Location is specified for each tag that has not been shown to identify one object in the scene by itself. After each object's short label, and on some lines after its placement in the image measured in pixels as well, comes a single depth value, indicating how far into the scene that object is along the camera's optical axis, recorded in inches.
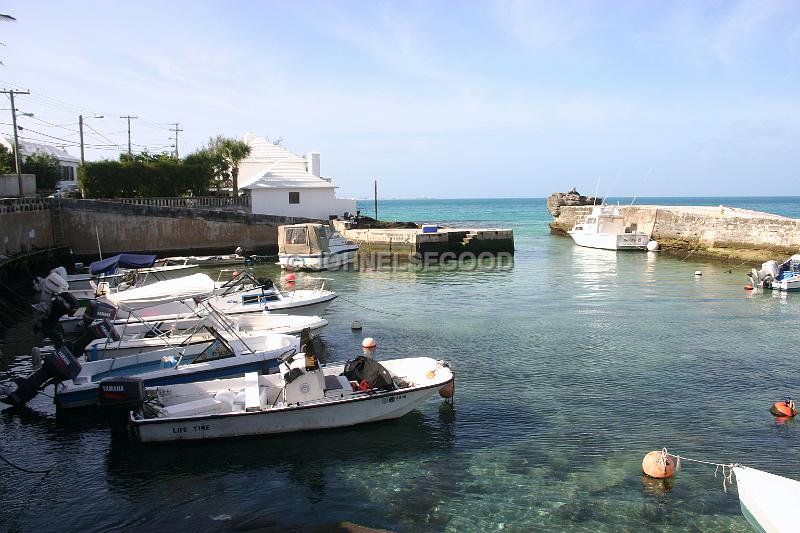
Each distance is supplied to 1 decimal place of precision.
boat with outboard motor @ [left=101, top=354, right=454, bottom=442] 463.0
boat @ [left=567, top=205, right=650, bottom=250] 1877.5
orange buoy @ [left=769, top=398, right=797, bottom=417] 505.0
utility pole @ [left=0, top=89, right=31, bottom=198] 1502.8
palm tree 2055.9
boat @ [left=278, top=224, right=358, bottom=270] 1387.8
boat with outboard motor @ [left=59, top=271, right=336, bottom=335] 719.1
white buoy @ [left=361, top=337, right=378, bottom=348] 705.0
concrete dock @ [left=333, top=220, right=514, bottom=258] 1652.3
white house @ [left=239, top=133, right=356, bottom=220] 1897.1
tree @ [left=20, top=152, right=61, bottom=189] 2125.7
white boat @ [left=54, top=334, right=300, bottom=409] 525.3
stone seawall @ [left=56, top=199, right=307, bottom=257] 1551.4
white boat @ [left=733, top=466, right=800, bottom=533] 330.6
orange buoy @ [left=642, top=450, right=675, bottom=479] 406.3
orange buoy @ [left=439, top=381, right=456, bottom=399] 523.2
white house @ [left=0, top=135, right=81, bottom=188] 2536.9
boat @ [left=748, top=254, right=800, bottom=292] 1107.9
